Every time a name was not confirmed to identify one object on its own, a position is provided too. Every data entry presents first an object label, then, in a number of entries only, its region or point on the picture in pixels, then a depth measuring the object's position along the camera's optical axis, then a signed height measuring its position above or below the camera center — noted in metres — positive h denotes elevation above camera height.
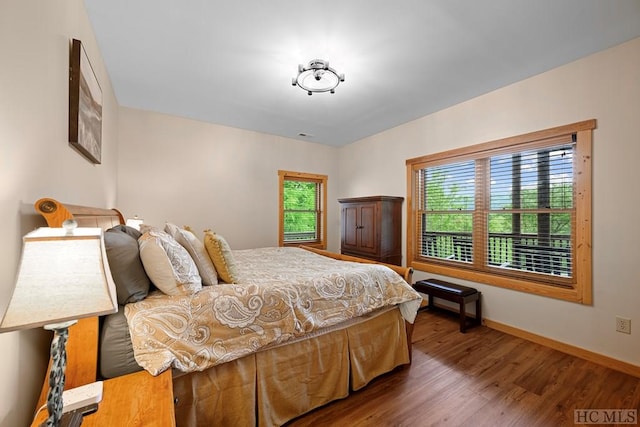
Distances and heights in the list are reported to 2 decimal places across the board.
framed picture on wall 1.53 +0.71
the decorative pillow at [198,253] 1.70 -0.26
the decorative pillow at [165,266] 1.41 -0.29
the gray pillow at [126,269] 1.31 -0.29
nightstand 0.88 -0.70
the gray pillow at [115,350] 1.18 -0.63
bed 1.22 -0.70
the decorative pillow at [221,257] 1.78 -0.30
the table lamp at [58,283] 0.60 -0.17
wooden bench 2.94 -0.94
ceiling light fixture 2.37 +1.34
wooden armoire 3.89 -0.21
